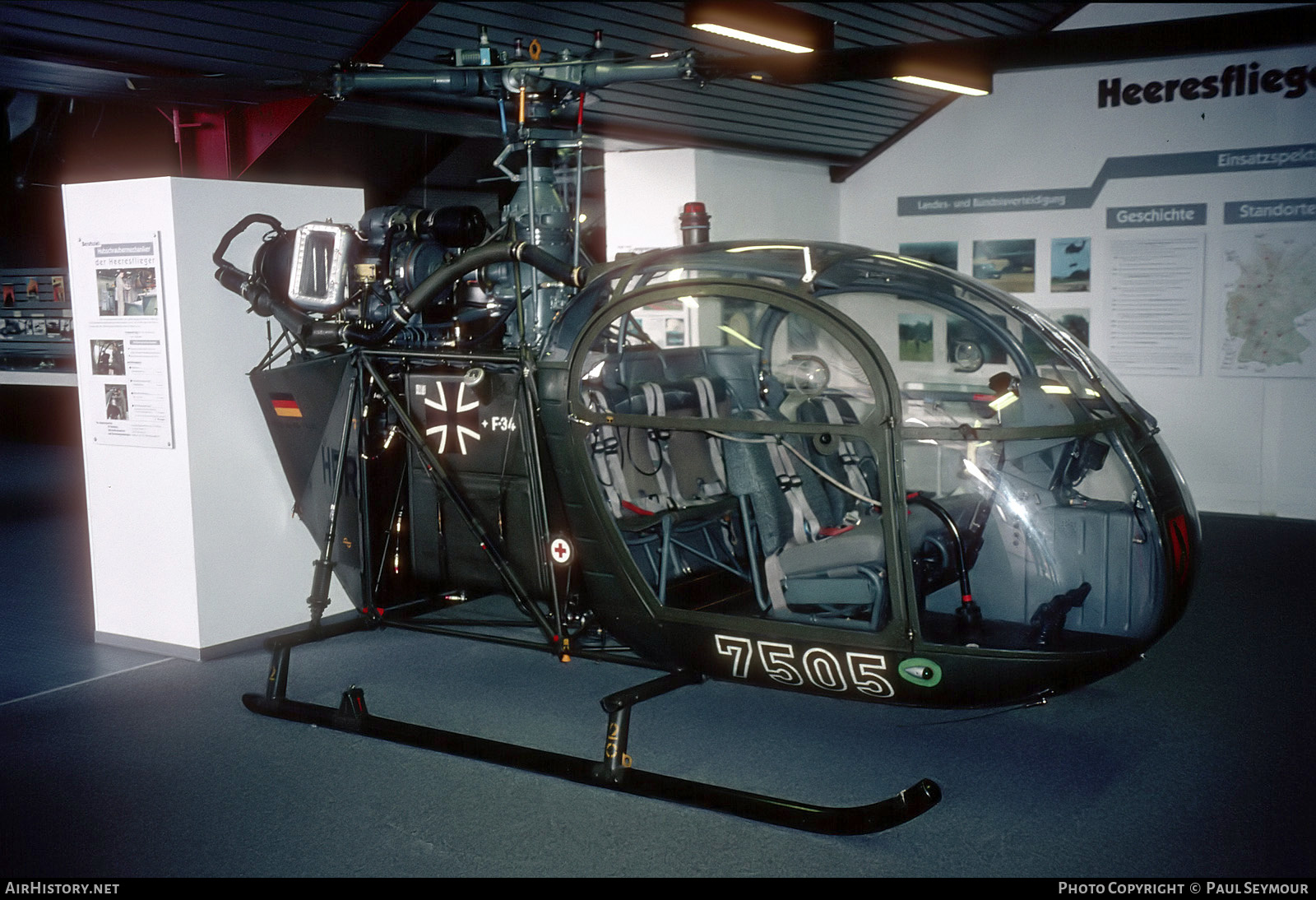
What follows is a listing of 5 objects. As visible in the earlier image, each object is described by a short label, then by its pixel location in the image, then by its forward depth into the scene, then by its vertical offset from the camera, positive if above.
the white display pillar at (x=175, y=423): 4.86 -0.32
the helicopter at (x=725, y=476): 3.35 -0.47
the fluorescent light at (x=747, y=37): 6.00 +1.68
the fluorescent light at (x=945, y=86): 7.54 +1.74
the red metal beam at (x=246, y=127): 5.46 +1.14
